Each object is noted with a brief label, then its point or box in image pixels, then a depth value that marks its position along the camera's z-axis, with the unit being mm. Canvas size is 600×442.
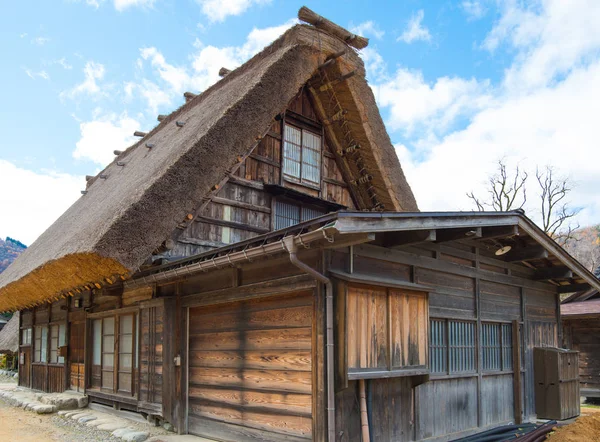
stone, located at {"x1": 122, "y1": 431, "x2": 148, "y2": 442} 7872
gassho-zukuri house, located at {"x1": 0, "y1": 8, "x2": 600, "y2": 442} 6109
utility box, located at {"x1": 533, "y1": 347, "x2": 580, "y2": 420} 9133
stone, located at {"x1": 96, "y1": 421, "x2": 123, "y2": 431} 8891
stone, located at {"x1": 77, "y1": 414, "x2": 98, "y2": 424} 9703
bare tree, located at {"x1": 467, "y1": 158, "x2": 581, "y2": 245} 25312
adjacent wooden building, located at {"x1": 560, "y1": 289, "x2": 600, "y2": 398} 13766
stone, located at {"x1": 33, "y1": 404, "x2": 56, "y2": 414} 10844
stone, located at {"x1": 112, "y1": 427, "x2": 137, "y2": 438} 8299
